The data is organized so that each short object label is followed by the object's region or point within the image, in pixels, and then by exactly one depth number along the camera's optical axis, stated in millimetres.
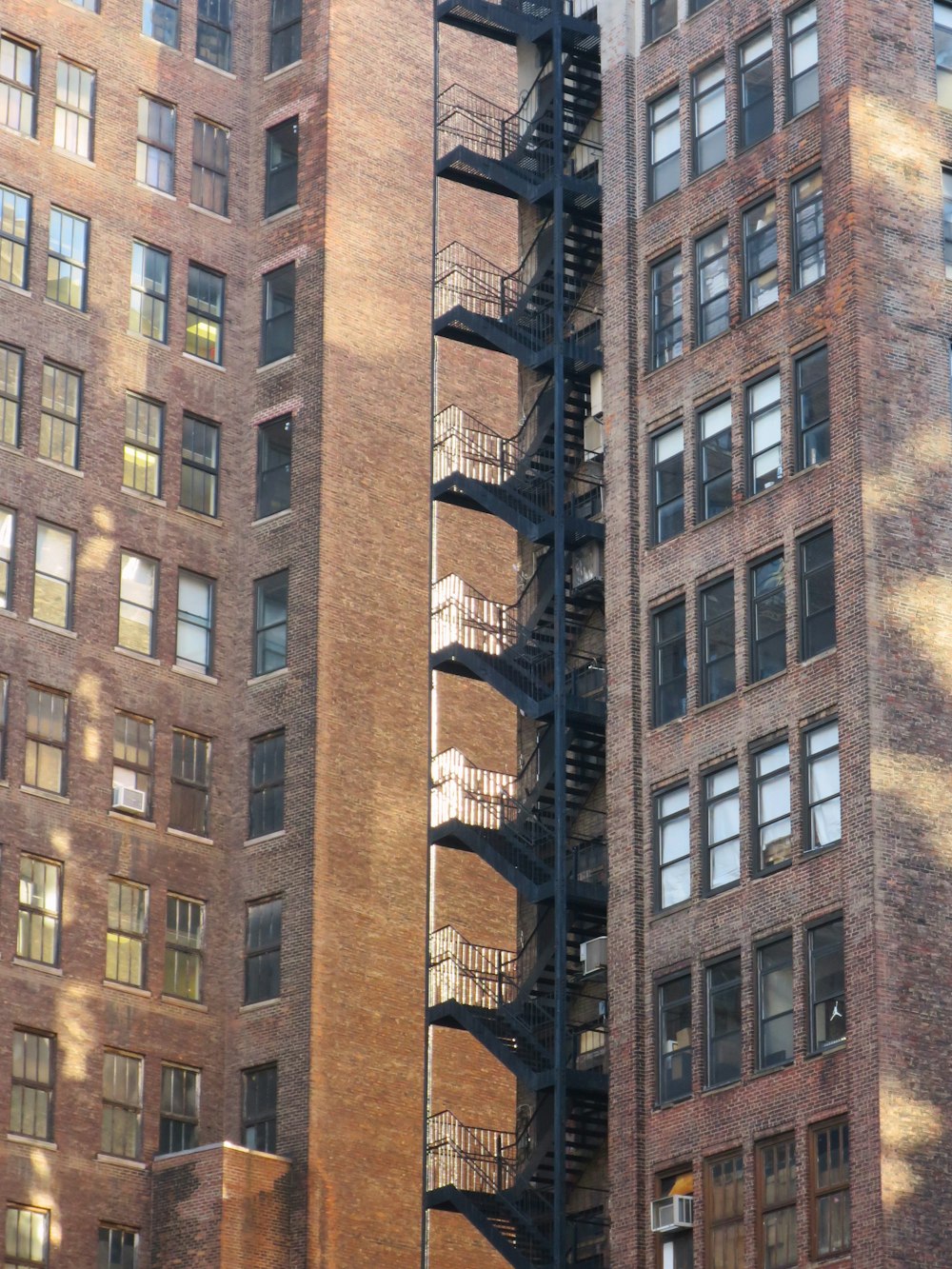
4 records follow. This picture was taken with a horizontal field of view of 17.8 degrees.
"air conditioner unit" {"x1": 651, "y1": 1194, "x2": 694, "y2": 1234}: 53719
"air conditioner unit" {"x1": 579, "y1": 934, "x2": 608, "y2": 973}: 59562
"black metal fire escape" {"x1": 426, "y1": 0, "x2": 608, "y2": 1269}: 58906
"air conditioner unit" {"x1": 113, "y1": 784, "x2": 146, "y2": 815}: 69812
